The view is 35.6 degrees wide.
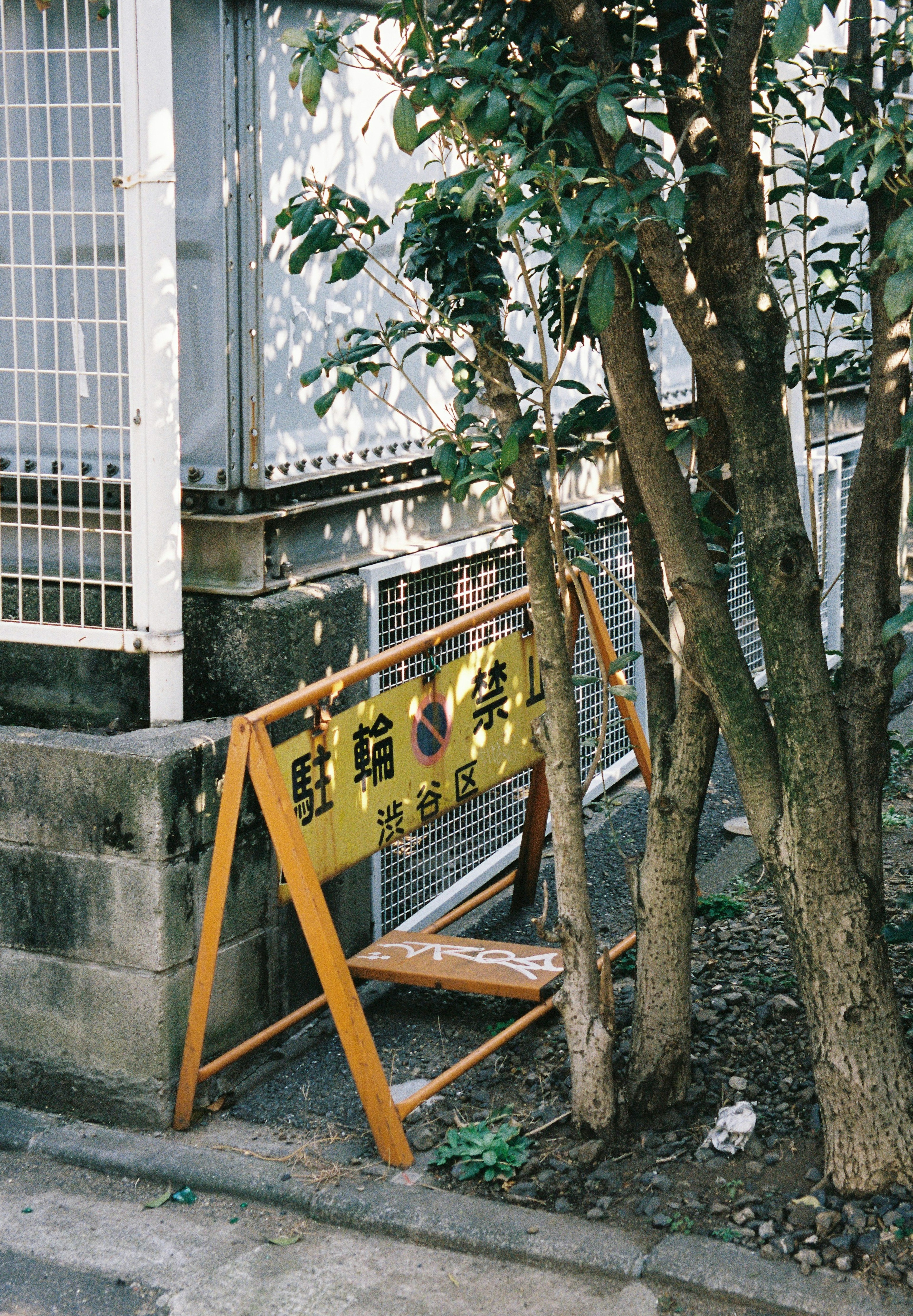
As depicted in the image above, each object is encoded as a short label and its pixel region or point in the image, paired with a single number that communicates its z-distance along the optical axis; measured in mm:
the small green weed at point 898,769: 7504
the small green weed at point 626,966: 5566
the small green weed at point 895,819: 6973
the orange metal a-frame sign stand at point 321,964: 4262
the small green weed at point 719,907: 6008
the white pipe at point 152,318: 4531
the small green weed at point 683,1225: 3838
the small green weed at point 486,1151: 4191
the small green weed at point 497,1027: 5188
